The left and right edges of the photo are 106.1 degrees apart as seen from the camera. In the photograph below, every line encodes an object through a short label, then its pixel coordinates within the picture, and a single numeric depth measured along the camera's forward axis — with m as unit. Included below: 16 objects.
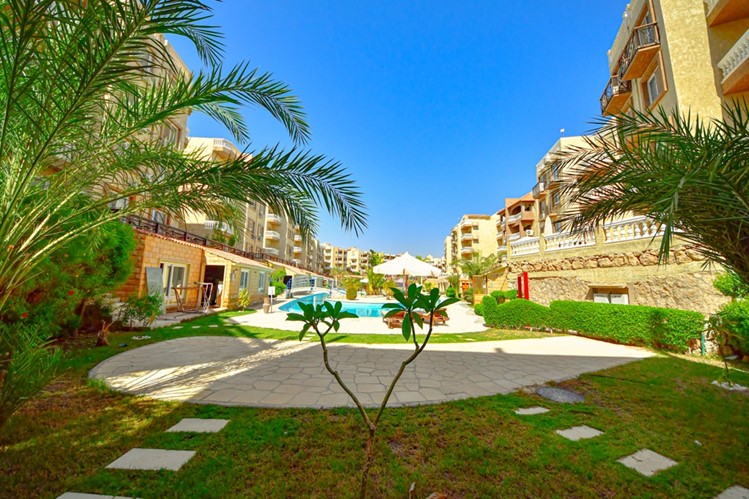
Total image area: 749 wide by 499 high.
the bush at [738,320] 6.52
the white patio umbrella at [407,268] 16.83
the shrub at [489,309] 12.04
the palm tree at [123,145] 2.71
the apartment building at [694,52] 9.62
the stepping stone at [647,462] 2.78
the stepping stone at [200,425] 3.31
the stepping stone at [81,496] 2.20
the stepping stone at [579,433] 3.37
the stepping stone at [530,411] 4.00
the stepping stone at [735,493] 2.46
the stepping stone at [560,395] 4.52
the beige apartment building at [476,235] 55.62
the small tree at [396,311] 1.92
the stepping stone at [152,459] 2.60
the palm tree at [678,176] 2.69
